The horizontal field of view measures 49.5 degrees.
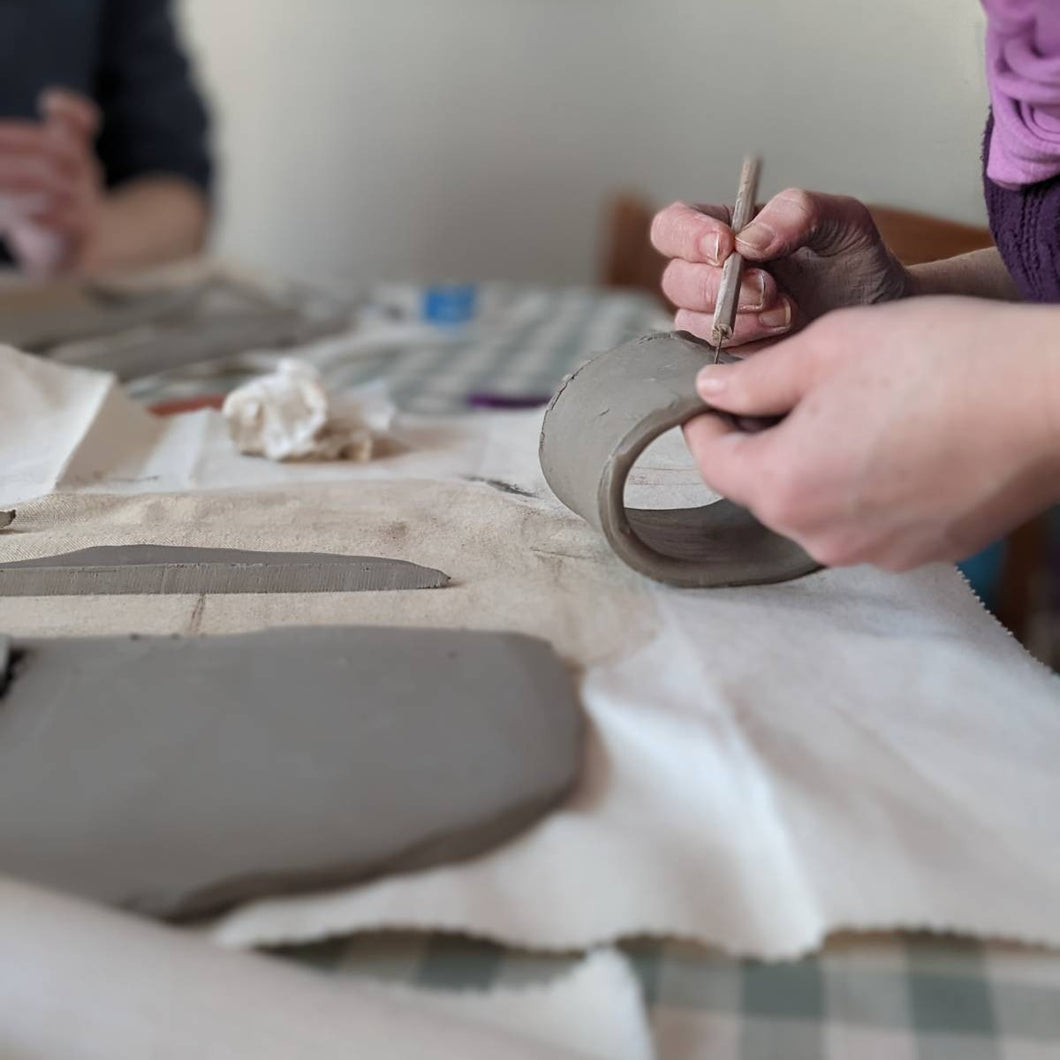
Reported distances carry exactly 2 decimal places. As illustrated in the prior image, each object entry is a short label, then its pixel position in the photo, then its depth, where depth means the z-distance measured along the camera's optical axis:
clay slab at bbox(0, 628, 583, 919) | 0.46
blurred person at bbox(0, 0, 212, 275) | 1.84
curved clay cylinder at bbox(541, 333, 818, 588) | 0.64
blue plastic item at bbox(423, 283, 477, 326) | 1.79
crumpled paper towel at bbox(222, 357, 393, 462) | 0.98
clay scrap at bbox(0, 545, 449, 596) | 0.68
